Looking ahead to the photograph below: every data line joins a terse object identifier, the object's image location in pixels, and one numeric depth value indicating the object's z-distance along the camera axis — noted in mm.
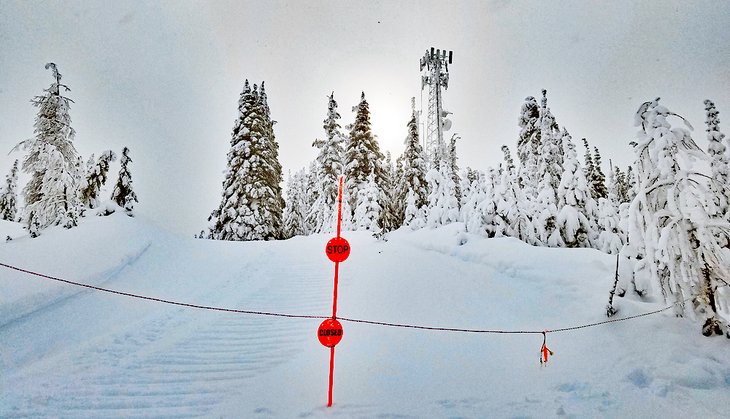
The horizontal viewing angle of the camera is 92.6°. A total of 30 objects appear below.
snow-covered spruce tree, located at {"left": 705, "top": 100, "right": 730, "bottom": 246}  20812
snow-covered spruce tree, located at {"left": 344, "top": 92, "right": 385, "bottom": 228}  31609
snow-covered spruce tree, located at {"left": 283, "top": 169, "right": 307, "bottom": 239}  46000
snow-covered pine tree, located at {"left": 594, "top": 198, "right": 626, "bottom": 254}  11805
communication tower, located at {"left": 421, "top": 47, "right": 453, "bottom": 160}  39062
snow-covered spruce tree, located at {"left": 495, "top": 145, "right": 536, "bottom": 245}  13242
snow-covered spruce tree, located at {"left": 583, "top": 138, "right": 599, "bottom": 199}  30991
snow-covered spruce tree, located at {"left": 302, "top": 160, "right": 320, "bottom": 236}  37281
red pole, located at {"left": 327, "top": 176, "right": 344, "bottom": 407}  4221
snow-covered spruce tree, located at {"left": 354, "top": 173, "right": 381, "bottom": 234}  28697
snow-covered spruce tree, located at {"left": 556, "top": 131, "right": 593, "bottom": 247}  12758
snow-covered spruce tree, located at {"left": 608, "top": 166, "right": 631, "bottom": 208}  42738
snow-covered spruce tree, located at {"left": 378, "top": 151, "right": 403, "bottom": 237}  29969
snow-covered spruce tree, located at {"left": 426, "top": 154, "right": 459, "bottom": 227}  21969
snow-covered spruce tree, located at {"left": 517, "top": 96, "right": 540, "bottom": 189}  22828
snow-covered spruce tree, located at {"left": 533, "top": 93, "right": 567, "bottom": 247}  19483
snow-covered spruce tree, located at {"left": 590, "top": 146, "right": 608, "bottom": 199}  30859
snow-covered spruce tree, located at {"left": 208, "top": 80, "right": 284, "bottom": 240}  26250
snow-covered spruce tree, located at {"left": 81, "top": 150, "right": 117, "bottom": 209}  18047
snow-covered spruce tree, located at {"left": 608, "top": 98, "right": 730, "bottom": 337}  4809
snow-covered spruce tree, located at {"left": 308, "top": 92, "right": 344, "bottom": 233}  32250
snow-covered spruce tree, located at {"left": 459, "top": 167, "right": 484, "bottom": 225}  15770
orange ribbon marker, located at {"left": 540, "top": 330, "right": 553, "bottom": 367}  4966
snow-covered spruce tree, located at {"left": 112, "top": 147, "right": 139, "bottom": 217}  19391
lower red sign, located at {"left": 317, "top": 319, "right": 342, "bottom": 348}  4477
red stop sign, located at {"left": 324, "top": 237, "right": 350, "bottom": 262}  4859
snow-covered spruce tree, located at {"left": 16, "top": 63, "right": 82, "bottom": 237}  12922
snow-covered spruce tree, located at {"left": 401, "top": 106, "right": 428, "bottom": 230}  33875
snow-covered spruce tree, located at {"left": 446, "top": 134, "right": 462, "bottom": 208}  37594
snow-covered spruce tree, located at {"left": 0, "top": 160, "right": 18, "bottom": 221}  34000
